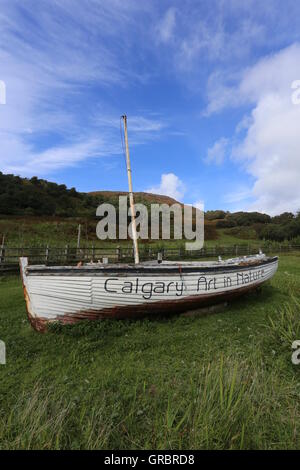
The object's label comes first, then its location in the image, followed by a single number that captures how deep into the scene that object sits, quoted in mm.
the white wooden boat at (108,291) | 5500
